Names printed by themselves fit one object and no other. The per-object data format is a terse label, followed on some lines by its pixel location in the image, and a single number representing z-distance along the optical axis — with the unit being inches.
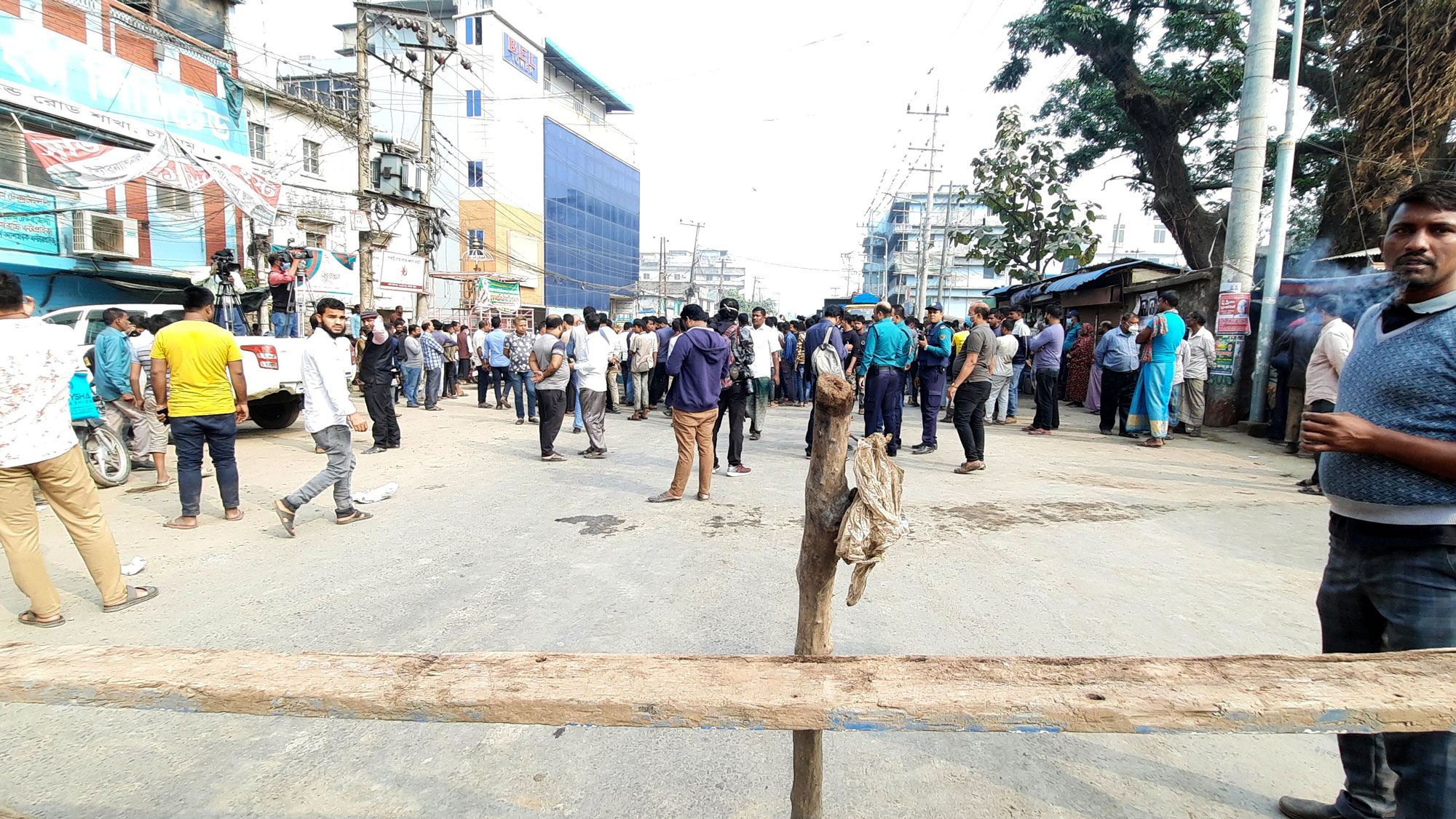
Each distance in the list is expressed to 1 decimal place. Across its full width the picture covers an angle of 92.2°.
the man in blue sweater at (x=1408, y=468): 71.4
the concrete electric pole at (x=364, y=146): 581.3
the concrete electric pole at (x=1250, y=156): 362.3
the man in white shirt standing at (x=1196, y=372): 376.5
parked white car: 330.3
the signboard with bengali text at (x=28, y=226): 551.5
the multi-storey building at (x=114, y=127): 539.2
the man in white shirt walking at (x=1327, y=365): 210.5
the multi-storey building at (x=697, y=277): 3440.0
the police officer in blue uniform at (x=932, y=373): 347.5
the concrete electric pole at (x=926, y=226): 1304.1
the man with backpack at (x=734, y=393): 290.8
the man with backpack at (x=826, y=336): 372.8
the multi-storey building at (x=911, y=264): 2228.1
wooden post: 71.7
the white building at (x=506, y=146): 1594.5
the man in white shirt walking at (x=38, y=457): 131.7
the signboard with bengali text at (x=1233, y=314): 378.3
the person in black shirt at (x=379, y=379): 329.4
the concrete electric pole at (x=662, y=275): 1771.7
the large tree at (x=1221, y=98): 379.2
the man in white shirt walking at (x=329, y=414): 202.2
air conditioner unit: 606.2
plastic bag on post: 65.6
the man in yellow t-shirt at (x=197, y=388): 195.8
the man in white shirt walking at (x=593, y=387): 321.4
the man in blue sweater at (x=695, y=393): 242.2
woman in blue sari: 340.8
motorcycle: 241.1
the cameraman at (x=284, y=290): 509.7
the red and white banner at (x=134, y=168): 439.5
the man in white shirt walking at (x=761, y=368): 346.6
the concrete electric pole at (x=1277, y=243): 366.3
